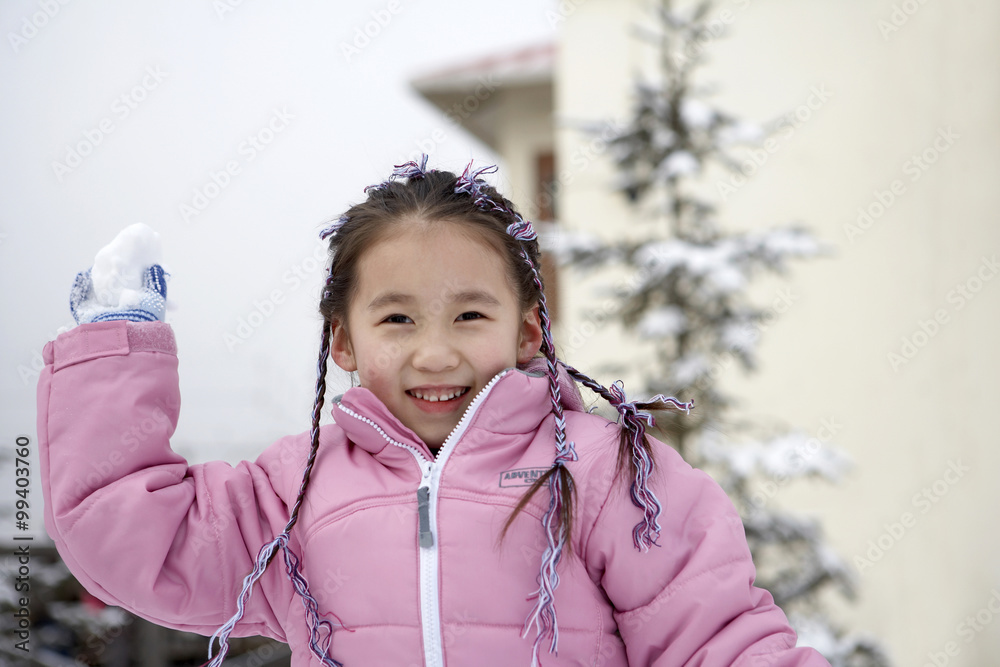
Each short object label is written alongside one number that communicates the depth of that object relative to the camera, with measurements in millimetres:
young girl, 1159
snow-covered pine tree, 3555
